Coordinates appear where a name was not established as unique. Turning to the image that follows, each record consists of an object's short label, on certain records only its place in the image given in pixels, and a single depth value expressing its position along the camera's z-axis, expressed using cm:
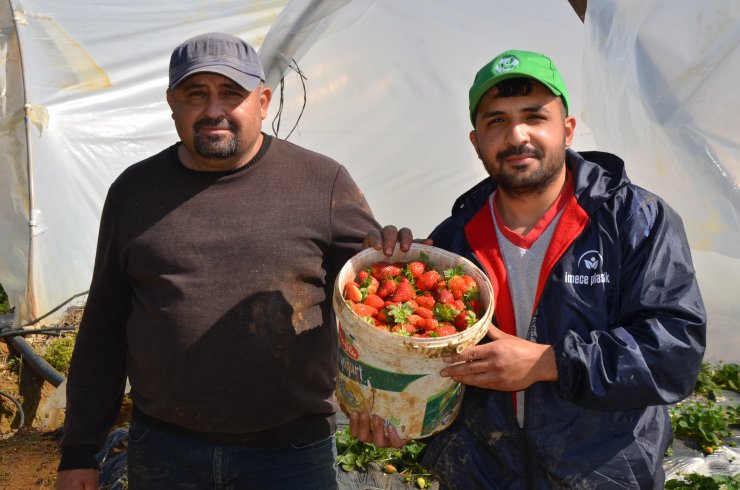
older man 241
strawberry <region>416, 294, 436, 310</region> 223
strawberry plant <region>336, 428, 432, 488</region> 396
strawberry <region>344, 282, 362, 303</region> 222
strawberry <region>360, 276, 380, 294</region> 225
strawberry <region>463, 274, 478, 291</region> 219
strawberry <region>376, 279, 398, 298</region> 227
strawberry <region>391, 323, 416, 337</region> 211
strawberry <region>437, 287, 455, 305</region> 219
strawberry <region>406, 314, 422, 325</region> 215
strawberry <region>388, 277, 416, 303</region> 225
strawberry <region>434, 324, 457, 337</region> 210
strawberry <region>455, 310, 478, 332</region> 211
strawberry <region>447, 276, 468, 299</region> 219
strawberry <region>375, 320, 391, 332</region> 211
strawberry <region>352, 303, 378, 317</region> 218
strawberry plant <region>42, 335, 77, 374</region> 567
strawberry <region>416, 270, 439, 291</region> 226
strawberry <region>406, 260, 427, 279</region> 233
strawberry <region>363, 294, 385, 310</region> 222
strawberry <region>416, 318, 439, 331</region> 214
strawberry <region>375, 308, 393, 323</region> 219
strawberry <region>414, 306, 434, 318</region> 219
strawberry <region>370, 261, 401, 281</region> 232
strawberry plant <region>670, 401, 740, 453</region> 412
